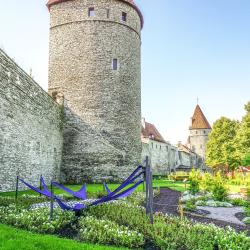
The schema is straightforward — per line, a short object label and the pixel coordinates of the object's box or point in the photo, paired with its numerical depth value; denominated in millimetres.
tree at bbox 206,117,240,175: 37750
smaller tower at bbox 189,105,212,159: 61094
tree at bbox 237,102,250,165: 27438
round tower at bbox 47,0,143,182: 19109
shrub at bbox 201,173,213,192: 14641
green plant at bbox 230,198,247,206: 12109
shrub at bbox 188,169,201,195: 14687
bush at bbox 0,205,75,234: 5828
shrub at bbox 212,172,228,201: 12742
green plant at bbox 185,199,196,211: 9884
